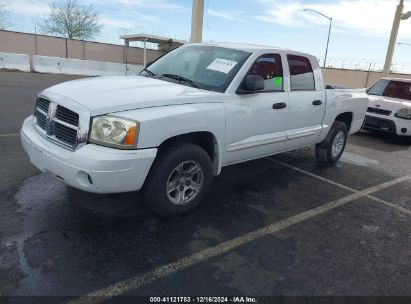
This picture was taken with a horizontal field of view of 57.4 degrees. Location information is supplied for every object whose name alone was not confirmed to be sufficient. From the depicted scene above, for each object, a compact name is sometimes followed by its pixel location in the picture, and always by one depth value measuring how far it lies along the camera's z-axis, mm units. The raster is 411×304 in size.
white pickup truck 3367
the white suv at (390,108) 9305
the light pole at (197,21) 17250
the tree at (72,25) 44406
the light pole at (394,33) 25633
